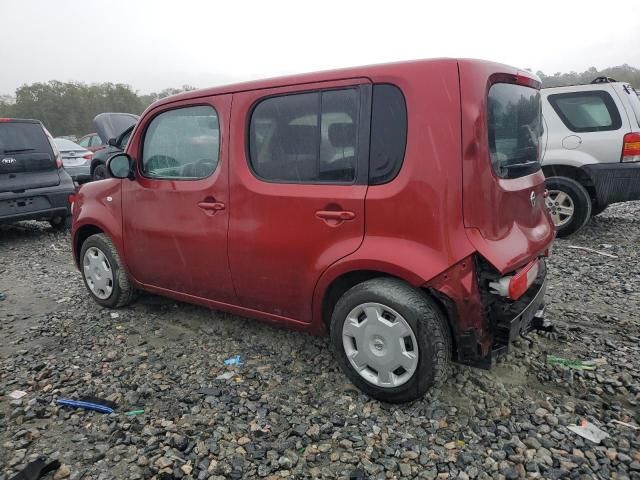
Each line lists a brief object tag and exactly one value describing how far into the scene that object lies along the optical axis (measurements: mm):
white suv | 5633
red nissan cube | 2352
